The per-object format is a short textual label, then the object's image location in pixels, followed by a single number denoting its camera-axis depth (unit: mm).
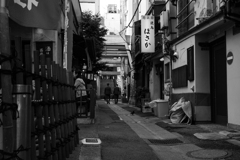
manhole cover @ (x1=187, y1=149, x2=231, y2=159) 5832
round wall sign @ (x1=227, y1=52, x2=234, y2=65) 9234
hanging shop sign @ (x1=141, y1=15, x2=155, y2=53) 16141
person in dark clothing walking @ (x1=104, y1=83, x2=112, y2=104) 27950
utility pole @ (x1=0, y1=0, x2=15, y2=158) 2330
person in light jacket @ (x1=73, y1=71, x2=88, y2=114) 10503
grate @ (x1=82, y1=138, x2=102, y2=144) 6642
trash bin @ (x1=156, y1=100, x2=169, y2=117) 14148
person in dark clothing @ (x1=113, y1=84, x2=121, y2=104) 28772
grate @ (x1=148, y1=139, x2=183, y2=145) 7680
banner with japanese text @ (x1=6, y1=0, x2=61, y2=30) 3914
